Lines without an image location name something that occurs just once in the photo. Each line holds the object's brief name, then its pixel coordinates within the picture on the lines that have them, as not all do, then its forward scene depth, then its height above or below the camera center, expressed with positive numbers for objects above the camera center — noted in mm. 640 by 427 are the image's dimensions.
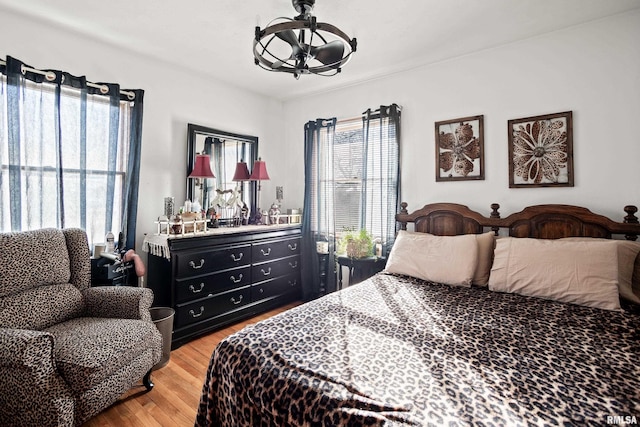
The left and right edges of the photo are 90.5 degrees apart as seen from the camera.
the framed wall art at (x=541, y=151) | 2475 +512
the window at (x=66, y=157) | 2250 +456
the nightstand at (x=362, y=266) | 3164 -522
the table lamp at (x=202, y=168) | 3213 +467
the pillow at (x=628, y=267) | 1982 -342
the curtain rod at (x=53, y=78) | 2302 +1064
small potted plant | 3230 -316
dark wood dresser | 2795 -610
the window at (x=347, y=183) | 3318 +350
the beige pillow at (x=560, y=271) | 1889 -366
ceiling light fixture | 1634 +958
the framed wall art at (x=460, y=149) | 2867 +609
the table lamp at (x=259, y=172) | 3668 +491
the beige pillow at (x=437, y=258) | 2342 -346
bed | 1049 -593
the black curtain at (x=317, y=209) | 3801 +62
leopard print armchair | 1529 -690
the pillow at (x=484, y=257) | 2377 -333
